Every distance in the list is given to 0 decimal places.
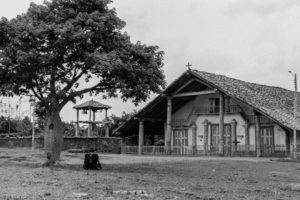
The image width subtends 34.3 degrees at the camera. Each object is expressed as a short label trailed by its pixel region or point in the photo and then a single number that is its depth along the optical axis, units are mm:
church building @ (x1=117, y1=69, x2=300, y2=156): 31266
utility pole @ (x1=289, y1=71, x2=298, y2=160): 27569
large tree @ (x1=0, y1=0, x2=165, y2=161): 17703
